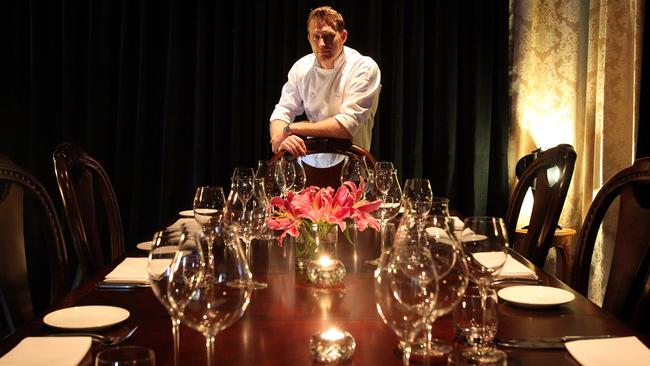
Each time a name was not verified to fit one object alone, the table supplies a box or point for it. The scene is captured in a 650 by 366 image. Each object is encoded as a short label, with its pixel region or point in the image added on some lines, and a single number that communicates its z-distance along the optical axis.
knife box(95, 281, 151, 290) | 1.43
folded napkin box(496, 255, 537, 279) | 1.51
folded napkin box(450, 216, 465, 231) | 2.02
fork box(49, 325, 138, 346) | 1.06
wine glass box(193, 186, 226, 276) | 1.80
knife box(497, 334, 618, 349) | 1.05
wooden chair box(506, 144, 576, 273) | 1.92
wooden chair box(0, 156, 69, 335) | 1.45
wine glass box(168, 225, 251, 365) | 0.87
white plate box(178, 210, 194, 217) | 2.46
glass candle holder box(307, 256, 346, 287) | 1.44
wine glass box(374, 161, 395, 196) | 2.07
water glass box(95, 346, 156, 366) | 0.78
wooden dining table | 1.02
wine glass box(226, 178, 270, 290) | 1.59
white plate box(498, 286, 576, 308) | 1.27
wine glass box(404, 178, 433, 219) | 1.99
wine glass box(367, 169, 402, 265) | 1.88
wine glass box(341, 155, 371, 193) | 2.30
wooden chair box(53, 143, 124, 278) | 1.88
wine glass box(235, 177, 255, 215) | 2.03
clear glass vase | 1.51
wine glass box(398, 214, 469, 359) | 0.97
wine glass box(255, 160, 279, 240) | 2.29
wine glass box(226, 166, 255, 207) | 2.02
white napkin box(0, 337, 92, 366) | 0.96
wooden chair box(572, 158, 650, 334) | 1.44
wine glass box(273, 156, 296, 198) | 2.29
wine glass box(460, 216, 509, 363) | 1.16
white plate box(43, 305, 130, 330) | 1.13
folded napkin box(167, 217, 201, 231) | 2.09
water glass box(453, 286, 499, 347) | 1.07
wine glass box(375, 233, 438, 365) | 0.87
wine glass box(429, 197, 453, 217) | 1.74
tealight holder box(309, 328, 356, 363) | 0.98
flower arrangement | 1.46
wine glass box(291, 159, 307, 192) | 2.32
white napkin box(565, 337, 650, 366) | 0.99
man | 3.52
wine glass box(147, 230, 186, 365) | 0.88
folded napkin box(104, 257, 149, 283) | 1.46
